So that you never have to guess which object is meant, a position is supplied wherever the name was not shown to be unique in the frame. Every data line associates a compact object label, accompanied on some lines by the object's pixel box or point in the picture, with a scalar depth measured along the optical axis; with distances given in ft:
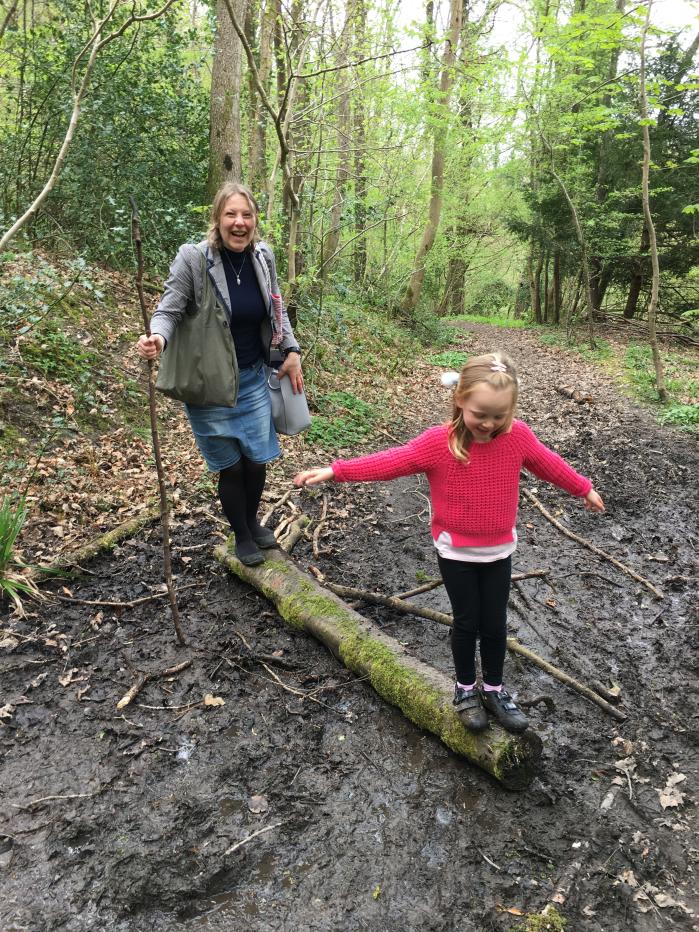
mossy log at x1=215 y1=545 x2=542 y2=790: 8.09
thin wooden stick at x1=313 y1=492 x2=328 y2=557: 14.81
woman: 9.91
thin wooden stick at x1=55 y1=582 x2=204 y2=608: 11.96
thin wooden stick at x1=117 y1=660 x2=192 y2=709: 9.56
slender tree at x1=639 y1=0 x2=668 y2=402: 26.96
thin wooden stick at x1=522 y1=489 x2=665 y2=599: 13.93
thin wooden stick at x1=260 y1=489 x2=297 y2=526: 15.73
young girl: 7.95
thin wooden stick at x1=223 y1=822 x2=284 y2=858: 7.27
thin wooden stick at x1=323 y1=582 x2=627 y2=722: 9.98
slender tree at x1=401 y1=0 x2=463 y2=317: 45.88
